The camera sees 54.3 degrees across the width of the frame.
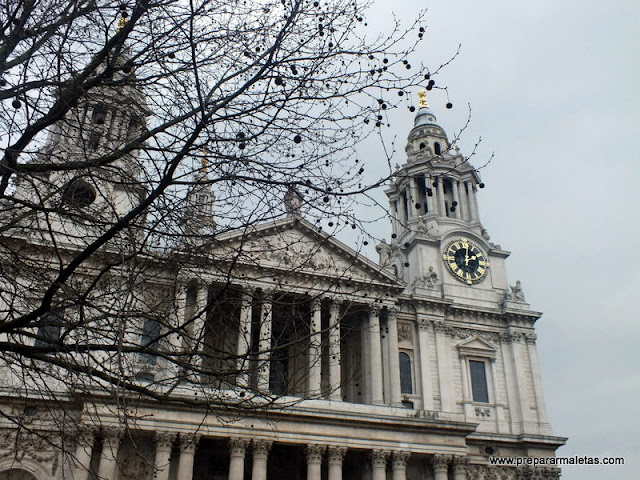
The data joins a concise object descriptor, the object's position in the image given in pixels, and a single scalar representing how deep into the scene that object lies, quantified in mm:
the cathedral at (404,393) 28328
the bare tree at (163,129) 9023
